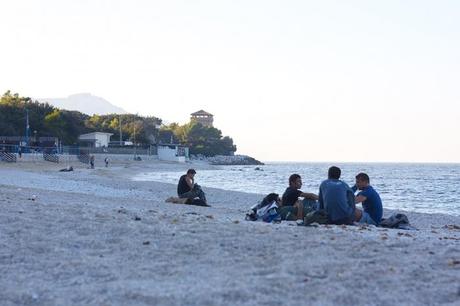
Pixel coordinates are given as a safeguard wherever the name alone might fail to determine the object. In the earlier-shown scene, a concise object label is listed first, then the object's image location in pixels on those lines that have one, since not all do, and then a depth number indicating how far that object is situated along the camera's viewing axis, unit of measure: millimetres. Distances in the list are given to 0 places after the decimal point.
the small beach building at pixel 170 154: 102750
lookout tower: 194750
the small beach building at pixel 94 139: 92562
